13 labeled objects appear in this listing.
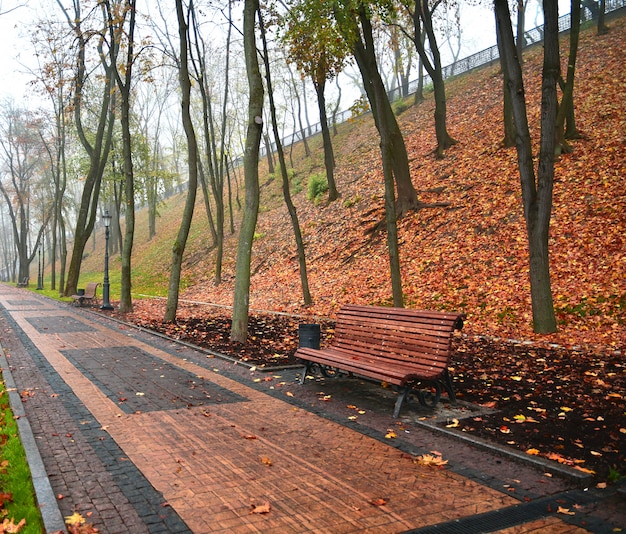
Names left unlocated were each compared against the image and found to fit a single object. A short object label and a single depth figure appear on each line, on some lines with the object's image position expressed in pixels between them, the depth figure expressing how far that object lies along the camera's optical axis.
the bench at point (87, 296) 21.08
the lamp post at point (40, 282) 38.04
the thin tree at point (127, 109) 15.77
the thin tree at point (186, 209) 14.16
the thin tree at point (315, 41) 11.67
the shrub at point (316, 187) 26.36
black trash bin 8.60
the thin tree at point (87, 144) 18.58
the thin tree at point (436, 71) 20.23
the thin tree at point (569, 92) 15.89
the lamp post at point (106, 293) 19.02
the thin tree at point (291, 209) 15.55
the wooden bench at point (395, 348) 6.01
